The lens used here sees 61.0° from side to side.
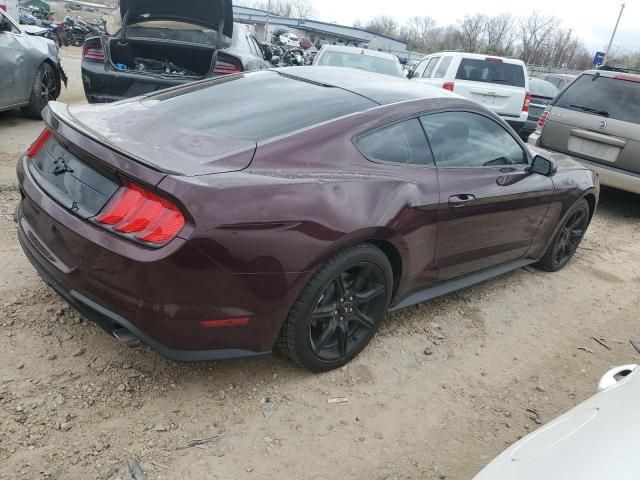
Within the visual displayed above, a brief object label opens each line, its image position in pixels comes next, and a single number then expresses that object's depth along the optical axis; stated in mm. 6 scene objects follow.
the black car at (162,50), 6051
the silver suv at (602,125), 6297
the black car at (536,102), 10922
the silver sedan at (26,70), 6406
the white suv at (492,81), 9555
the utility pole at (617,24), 38741
